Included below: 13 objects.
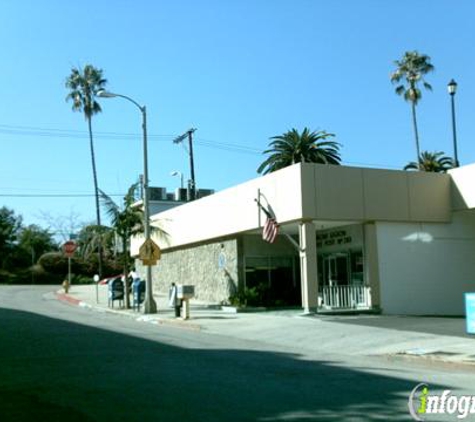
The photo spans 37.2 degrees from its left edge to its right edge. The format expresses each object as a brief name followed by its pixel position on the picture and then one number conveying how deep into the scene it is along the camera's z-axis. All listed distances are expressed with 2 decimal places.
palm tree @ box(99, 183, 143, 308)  30.28
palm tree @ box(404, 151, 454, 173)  58.16
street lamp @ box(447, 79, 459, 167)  33.66
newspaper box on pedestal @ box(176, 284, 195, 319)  24.08
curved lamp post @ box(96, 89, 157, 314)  27.17
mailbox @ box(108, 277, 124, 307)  30.64
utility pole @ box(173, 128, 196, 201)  53.09
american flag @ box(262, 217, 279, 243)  25.95
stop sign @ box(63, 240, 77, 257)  40.22
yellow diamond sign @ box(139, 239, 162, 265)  26.98
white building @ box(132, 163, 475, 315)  25.30
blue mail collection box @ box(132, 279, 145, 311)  28.44
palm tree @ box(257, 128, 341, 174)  50.12
